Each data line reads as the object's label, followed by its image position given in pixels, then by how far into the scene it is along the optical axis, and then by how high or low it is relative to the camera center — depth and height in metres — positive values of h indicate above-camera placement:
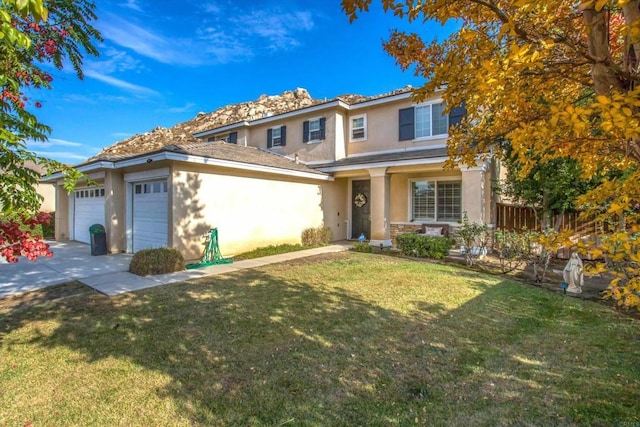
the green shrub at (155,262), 8.13 -1.29
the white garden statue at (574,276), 6.87 -1.40
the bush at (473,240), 9.70 -0.88
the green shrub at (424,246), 10.66 -1.16
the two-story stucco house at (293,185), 10.20 +1.01
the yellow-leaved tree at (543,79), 2.09 +1.12
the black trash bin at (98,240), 10.91 -0.97
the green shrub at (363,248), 11.98 -1.36
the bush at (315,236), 13.72 -1.07
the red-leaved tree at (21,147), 2.35 +0.58
